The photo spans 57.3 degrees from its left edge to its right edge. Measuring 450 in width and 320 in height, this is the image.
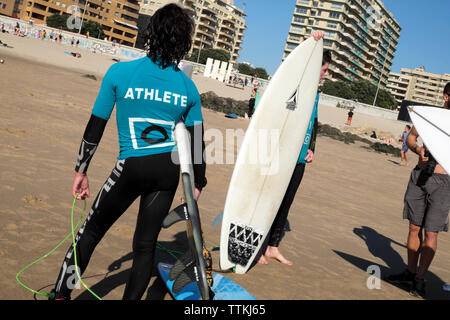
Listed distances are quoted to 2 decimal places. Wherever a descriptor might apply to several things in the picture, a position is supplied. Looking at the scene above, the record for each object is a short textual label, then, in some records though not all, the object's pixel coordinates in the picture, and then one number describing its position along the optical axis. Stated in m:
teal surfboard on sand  2.87
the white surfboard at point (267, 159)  3.93
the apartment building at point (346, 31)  89.25
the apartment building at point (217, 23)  99.56
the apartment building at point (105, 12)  87.88
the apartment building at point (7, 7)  84.50
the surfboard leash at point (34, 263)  2.41
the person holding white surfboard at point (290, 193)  4.11
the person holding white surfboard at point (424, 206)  3.73
